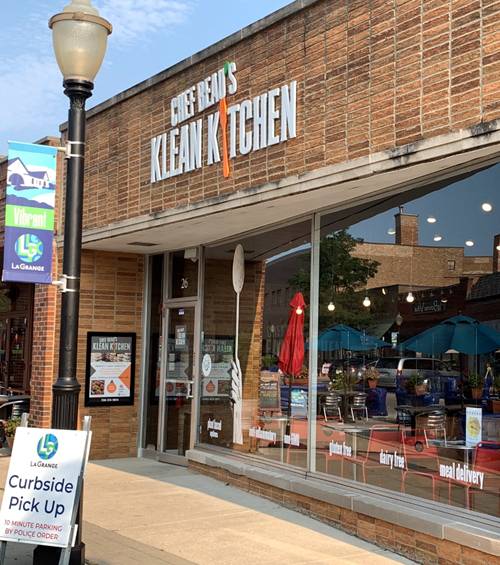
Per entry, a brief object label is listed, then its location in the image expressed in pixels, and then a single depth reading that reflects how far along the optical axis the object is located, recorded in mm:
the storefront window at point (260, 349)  8430
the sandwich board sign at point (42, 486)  5426
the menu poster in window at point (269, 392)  8797
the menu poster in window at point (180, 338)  10906
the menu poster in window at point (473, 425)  6316
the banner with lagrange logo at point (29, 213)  5773
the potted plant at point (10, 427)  11945
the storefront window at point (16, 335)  15164
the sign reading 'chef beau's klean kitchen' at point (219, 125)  7398
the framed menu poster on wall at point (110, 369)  11242
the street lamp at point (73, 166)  5586
